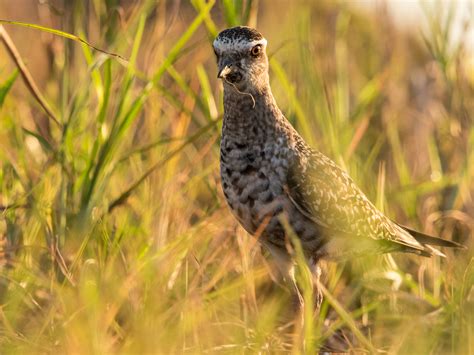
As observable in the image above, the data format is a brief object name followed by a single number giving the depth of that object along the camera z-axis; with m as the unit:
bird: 9.52
